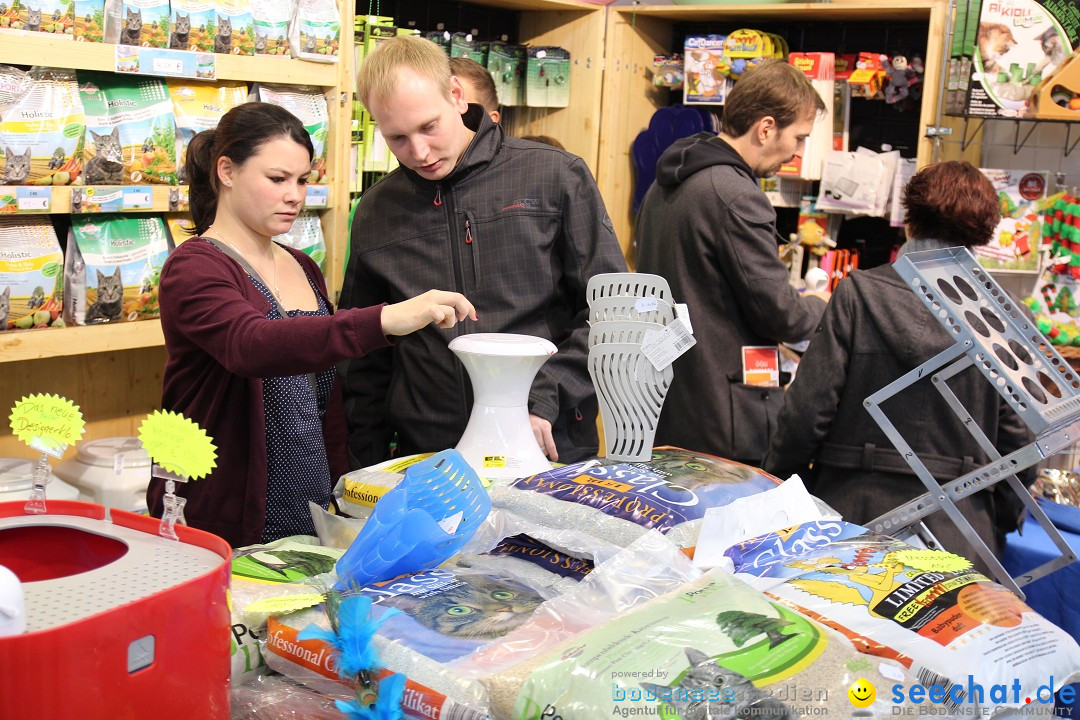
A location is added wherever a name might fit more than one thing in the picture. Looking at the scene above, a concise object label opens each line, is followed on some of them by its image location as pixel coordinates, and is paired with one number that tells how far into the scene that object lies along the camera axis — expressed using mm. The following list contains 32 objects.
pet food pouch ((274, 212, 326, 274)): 3381
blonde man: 2186
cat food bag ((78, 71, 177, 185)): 2904
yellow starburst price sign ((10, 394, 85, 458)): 1150
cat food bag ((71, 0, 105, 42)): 2758
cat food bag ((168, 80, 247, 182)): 3088
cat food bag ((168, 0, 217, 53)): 2959
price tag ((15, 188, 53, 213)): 2709
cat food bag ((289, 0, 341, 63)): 3254
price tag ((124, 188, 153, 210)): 2955
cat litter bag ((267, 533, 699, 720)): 1042
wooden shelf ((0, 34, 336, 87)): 2662
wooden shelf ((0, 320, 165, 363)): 2787
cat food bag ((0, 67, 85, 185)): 2699
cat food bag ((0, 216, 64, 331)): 2766
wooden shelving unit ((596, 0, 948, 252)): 4215
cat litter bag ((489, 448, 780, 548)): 1406
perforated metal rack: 1861
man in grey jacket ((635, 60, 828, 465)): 2873
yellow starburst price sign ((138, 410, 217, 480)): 1149
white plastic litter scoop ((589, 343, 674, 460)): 1715
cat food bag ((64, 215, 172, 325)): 2945
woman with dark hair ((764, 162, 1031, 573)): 2322
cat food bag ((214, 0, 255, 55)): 3070
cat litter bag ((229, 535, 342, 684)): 1213
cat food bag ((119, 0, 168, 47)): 2854
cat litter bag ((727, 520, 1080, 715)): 1097
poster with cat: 3545
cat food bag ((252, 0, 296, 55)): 3168
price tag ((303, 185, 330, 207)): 3381
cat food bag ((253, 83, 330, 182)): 3275
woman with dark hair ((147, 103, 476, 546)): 1823
